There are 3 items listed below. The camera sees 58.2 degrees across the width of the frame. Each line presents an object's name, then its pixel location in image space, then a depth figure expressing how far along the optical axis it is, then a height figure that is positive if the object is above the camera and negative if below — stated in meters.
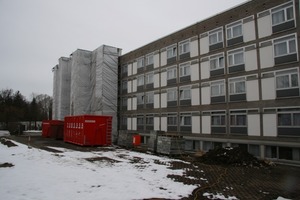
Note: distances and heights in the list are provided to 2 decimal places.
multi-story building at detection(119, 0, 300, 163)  19.73 +3.60
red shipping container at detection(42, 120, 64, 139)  37.59 -1.13
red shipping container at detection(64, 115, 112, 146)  26.36 -0.90
